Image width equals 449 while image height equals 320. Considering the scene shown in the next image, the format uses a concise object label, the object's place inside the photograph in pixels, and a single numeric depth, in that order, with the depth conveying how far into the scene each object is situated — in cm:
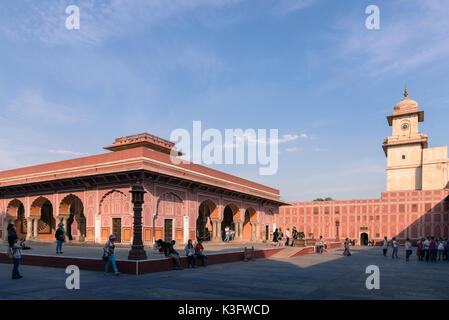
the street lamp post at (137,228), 1293
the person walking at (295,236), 2739
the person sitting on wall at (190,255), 1486
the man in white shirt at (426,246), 2123
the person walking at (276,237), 2938
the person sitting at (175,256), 1405
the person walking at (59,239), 1572
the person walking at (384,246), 2467
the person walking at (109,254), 1215
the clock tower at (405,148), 5763
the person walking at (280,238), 3028
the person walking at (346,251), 2575
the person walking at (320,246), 2778
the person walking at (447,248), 2221
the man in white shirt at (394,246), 2376
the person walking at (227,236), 3055
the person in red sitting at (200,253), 1544
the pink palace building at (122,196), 2219
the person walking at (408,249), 2152
